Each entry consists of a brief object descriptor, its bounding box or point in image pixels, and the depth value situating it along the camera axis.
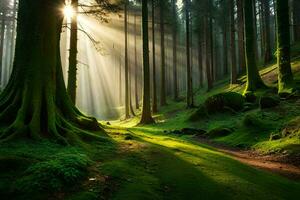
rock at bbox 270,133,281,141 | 12.21
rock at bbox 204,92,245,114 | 18.95
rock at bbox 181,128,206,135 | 17.20
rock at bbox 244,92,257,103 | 18.81
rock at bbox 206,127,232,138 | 15.71
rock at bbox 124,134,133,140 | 11.23
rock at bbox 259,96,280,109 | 15.87
